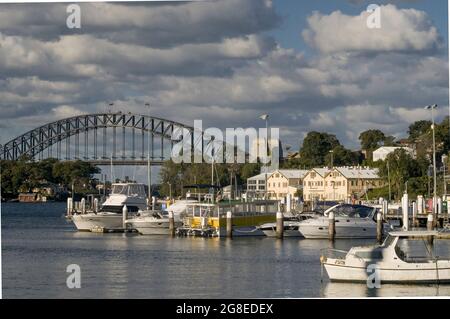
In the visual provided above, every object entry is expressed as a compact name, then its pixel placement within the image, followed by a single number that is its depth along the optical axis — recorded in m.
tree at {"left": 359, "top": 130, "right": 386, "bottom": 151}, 156.25
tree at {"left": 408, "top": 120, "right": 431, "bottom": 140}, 153.88
